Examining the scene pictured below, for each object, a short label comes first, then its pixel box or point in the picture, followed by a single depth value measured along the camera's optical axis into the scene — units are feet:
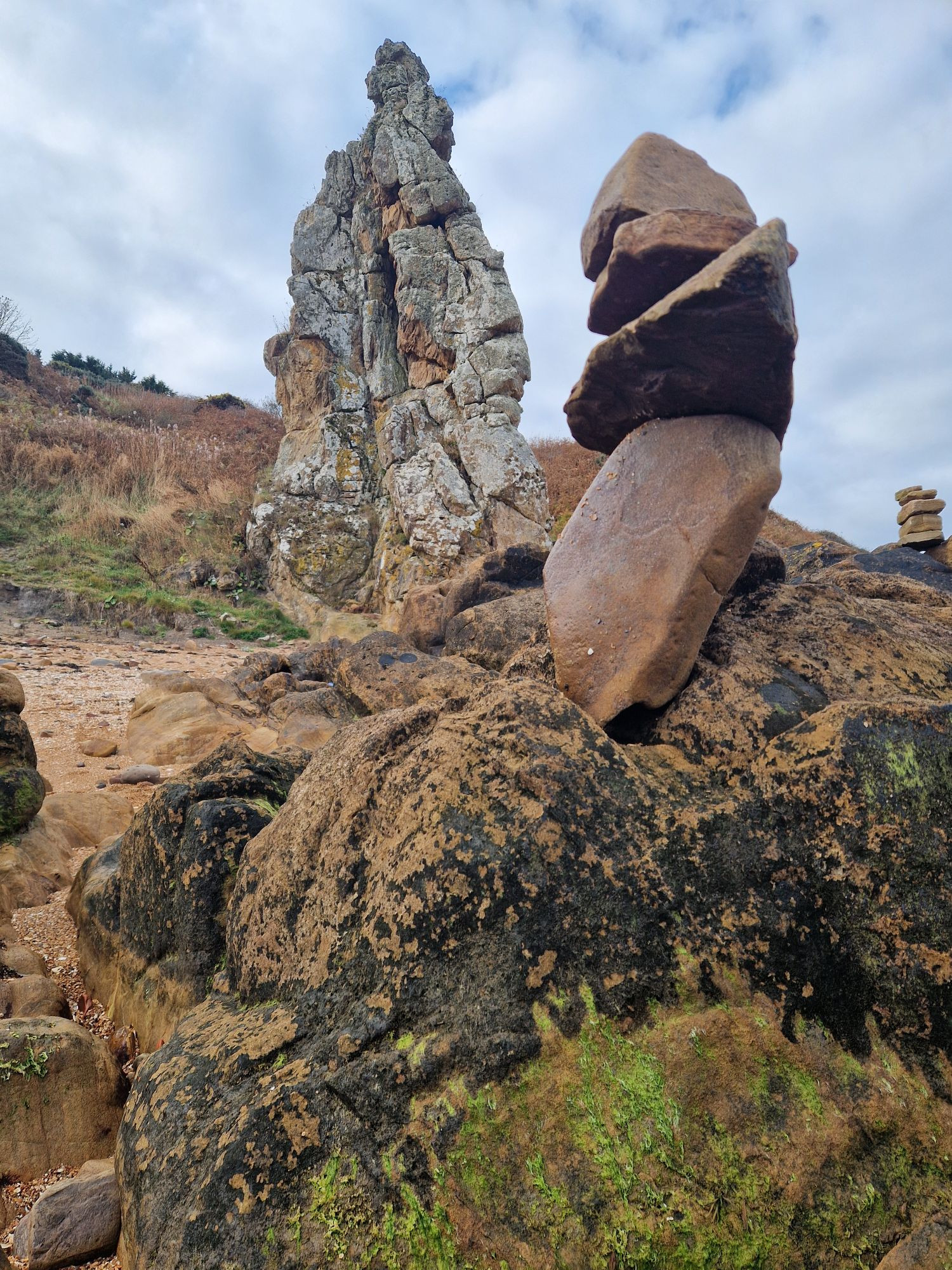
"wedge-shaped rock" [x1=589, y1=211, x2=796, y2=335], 9.64
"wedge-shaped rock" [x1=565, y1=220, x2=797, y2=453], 8.30
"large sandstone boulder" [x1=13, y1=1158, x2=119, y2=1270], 6.24
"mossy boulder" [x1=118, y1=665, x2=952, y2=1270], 5.15
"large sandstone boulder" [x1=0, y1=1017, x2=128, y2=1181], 7.40
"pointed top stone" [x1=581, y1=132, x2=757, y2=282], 10.55
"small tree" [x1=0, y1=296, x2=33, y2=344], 92.53
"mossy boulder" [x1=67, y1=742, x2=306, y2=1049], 9.02
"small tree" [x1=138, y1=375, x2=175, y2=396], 104.42
